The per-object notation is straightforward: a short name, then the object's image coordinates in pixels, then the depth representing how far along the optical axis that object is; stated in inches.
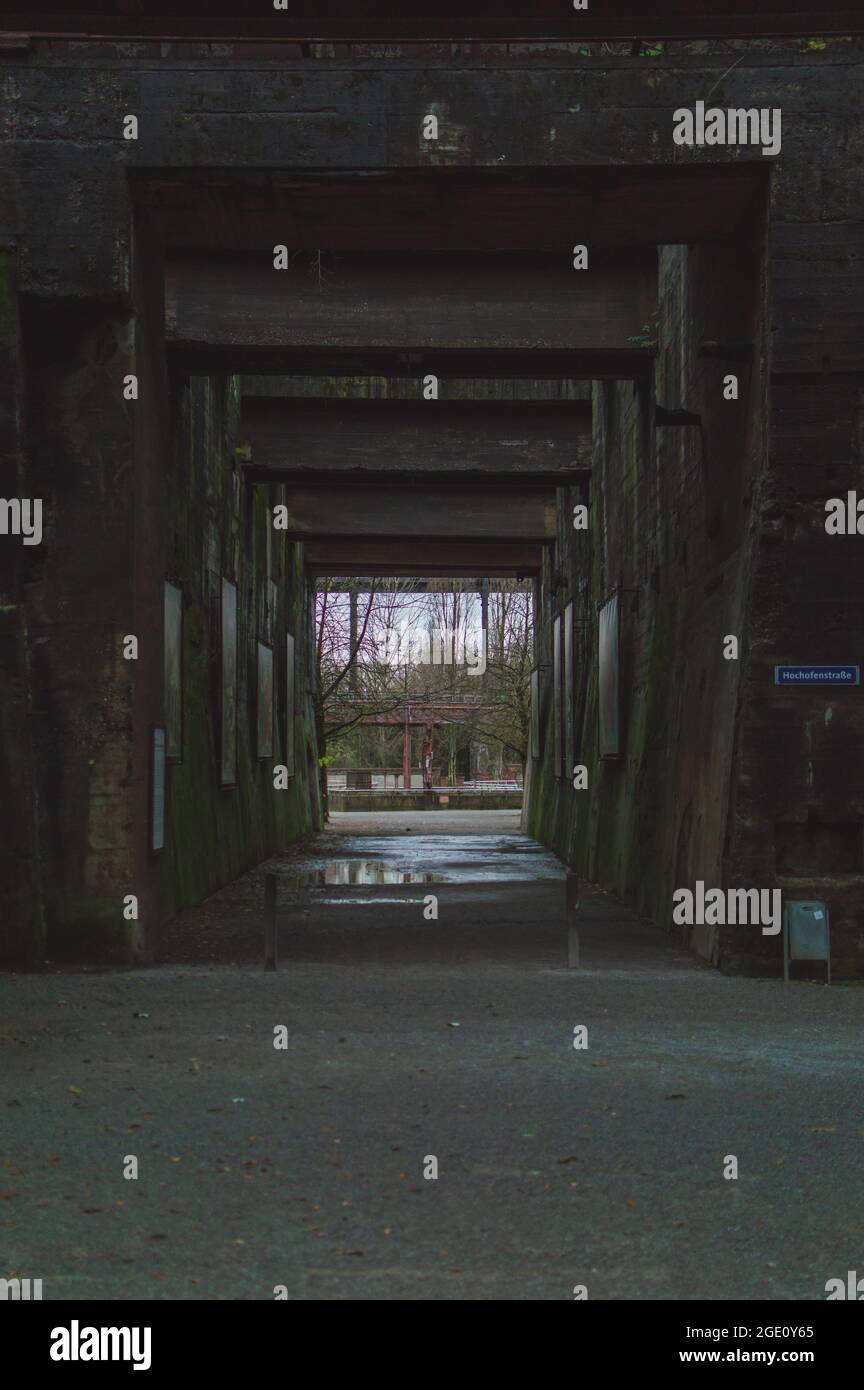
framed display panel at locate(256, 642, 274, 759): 990.2
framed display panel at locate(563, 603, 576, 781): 981.5
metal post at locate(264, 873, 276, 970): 438.9
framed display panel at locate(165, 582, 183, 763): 608.7
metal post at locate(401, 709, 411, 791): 2192.4
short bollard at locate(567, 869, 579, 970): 444.5
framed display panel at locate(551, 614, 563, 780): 1077.8
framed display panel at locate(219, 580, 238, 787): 783.7
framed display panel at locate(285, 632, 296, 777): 1202.0
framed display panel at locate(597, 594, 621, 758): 721.6
